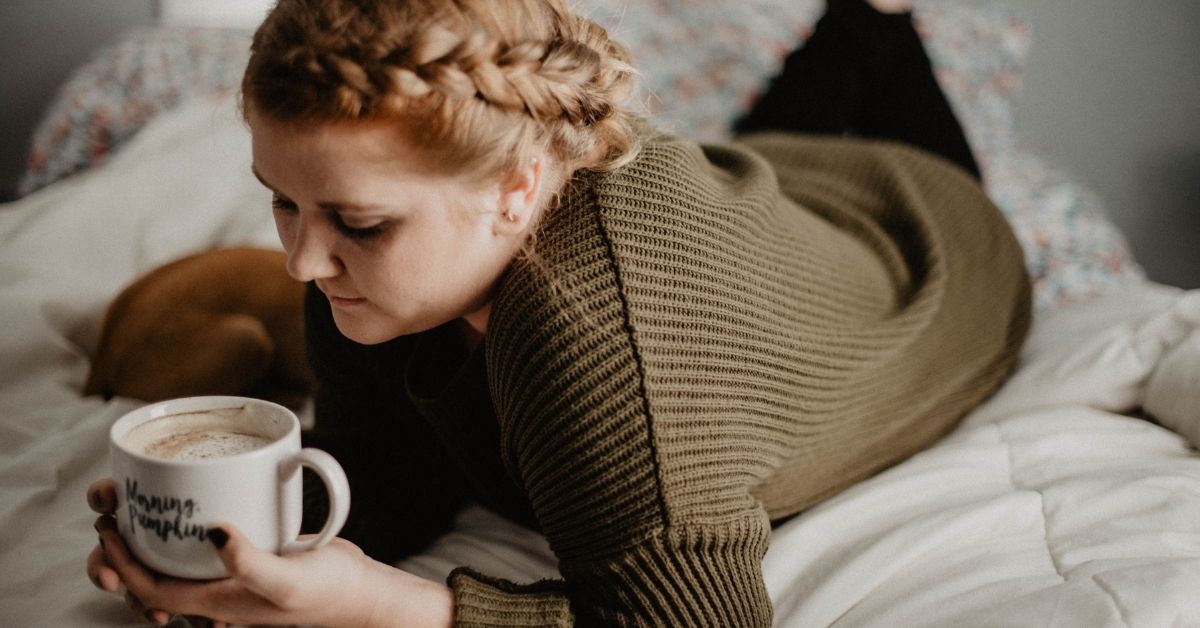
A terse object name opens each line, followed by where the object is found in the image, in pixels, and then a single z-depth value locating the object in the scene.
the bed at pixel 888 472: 0.74
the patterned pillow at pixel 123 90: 1.83
